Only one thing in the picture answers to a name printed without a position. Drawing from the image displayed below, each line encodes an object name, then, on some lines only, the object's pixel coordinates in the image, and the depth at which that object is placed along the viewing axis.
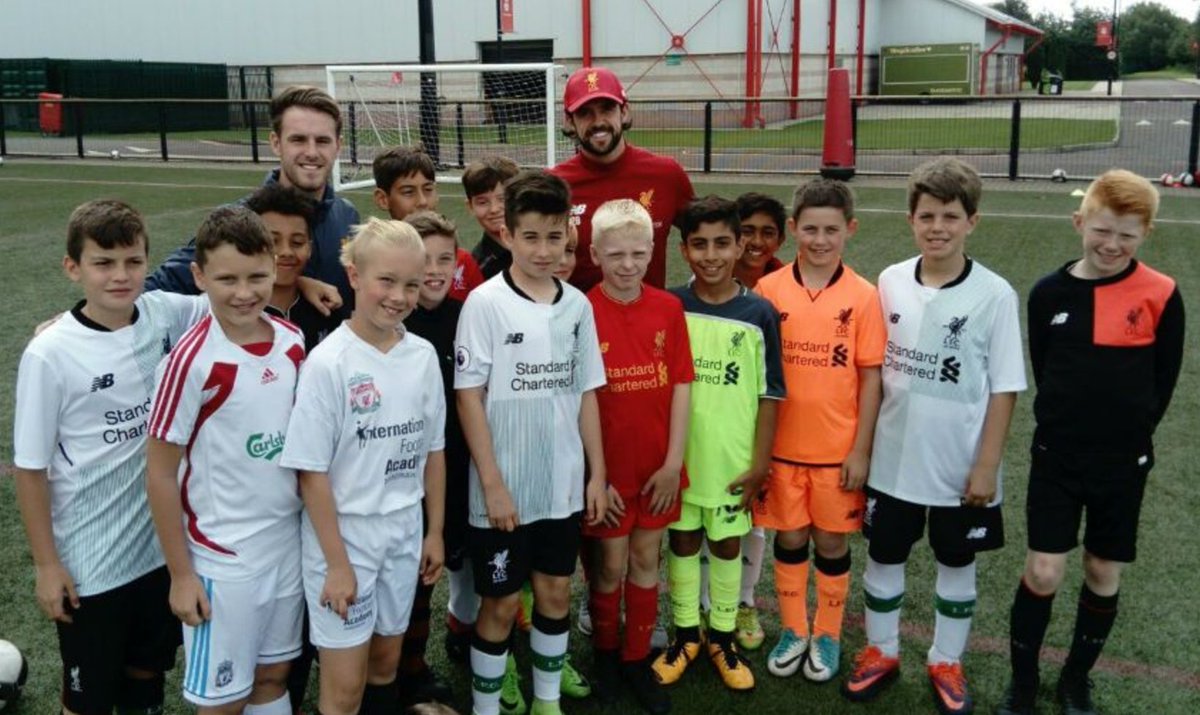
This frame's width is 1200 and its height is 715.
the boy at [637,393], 3.06
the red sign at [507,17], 27.62
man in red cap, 3.65
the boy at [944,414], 3.06
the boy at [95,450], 2.42
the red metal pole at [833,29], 32.88
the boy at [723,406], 3.20
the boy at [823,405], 3.21
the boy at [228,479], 2.40
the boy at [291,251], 2.93
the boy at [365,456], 2.47
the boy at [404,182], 3.63
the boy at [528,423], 2.85
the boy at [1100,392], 2.92
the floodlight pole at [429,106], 16.50
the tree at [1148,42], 90.94
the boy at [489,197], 3.64
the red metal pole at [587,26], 28.47
